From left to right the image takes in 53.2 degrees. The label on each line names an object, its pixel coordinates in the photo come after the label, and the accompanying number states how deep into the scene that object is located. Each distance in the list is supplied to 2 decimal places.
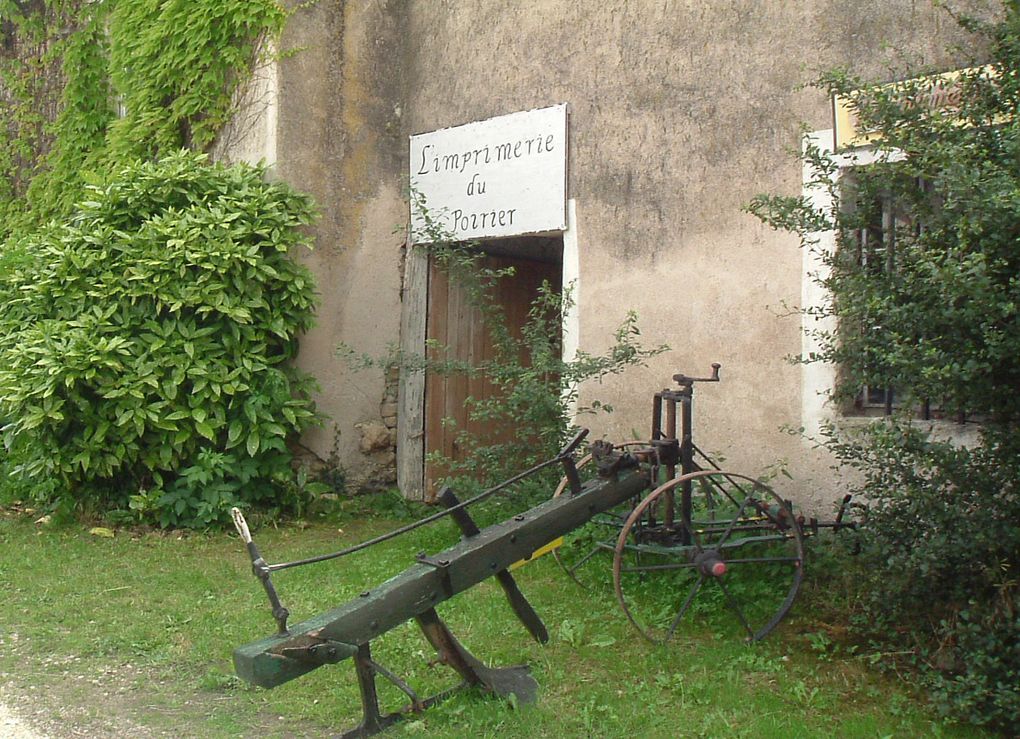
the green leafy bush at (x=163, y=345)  6.80
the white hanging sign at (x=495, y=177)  6.86
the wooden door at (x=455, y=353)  8.04
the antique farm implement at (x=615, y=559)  3.37
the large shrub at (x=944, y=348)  3.53
